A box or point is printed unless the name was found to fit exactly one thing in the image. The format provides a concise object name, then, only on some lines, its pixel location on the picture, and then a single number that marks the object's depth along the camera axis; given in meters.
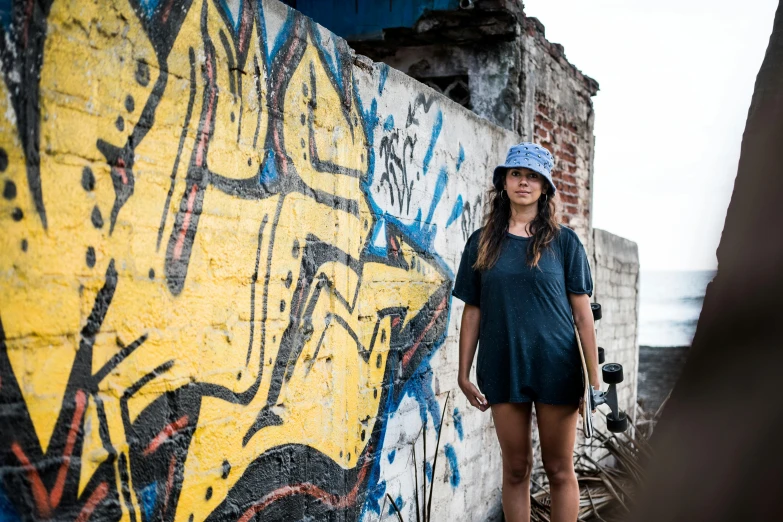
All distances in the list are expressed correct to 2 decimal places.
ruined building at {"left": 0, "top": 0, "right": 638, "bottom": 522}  1.79
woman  3.19
